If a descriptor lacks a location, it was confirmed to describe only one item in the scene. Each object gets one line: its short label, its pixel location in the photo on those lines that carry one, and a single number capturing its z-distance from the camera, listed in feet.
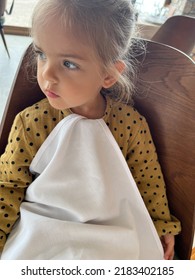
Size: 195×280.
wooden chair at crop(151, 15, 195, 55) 2.39
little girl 1.63
